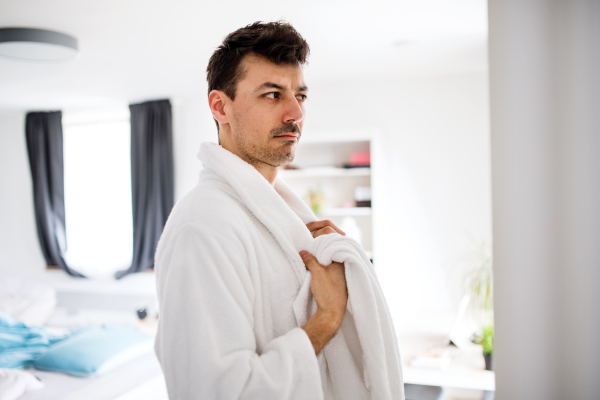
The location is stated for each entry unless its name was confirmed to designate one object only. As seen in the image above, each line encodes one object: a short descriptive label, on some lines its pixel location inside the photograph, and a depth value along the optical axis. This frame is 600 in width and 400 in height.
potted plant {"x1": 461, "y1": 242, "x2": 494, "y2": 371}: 2.35
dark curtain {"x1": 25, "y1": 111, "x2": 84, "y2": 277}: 5.39
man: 0.78
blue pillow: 2.60
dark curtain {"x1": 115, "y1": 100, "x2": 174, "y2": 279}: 4.89
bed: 2.44
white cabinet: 4.14
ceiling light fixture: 2.78
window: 5.21
